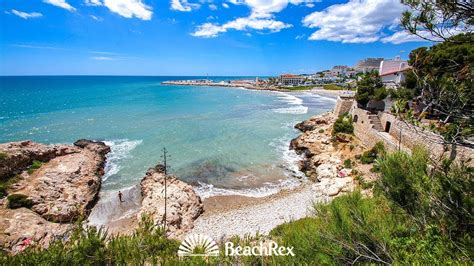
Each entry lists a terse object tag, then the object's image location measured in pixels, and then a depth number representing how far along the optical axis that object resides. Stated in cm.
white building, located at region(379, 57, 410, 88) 2862
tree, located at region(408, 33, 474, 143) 391
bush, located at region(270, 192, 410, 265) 474
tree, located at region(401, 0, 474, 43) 384
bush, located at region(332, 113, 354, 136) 2471
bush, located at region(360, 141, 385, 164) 1791
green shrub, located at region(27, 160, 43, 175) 1845
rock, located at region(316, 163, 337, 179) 1797
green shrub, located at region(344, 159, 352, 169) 1838
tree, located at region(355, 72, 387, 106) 2341
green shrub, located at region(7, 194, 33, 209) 1372
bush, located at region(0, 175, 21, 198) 1517
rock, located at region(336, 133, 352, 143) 2309
